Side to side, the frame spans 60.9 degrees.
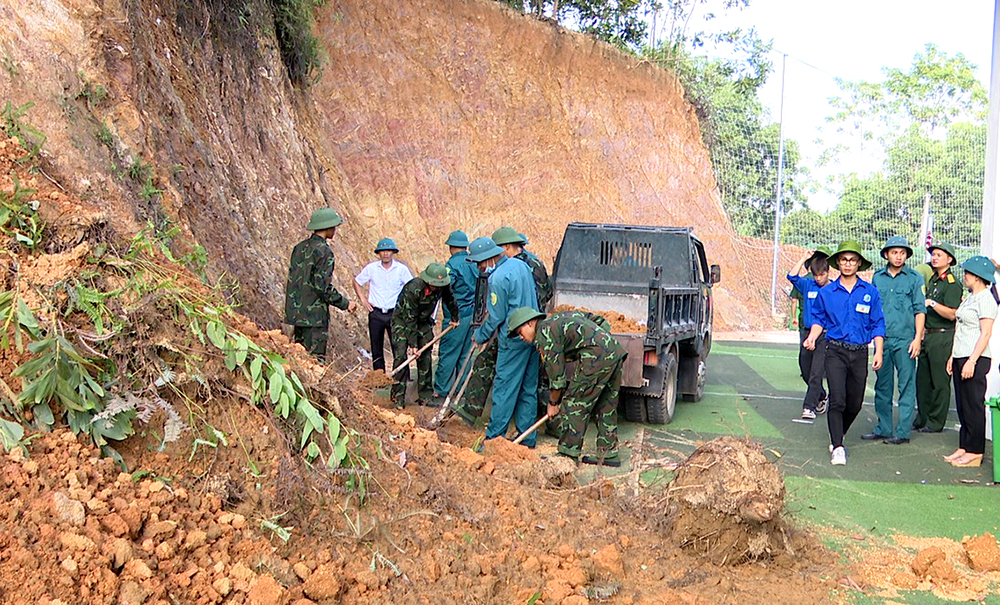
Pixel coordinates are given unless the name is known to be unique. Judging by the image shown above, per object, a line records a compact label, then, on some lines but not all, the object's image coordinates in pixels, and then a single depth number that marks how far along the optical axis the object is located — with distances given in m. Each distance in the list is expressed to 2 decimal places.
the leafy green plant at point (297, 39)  12.86
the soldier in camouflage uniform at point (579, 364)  6.49
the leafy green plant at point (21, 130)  5.35
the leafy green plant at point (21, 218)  4.27
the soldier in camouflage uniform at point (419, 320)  8.46
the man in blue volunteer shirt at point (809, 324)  9.12
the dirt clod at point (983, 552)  4.77
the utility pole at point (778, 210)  20.72
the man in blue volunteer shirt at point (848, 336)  7.03
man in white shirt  9.48
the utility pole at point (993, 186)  7.80
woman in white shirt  6.93
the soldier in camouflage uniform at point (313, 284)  8.07
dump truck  7.77
